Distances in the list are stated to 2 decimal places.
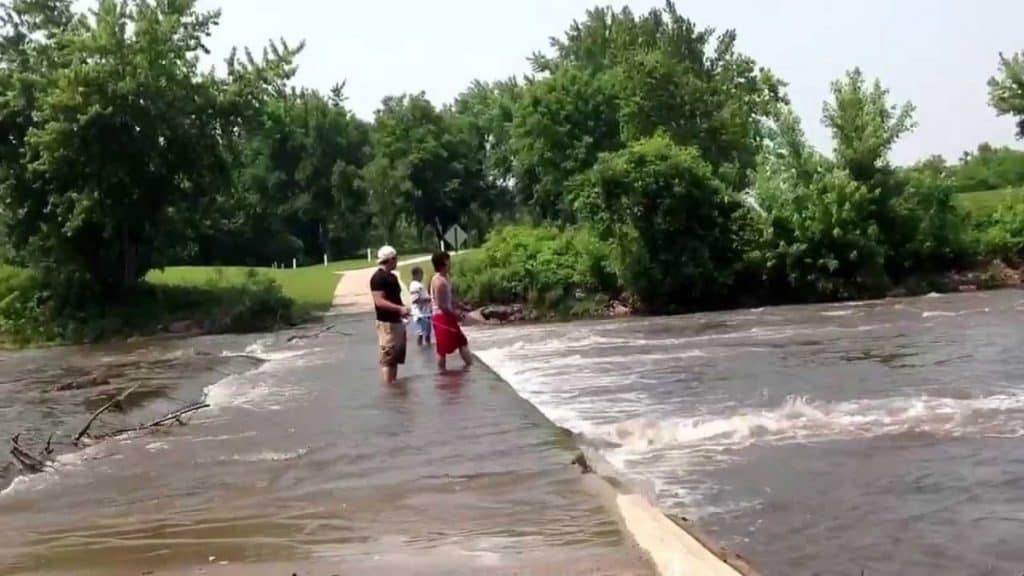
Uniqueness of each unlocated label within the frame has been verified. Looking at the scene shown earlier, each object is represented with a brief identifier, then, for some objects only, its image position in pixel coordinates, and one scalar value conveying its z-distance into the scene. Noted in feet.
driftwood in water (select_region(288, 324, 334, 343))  106.63
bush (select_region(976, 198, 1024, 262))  137.08
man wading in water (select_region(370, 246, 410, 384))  54.90
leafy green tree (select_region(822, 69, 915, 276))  132.87
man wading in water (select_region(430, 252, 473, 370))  57.31
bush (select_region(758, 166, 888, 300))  129.80
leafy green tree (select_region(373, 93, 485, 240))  278.46
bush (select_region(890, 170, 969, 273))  133.59
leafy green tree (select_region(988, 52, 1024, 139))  190.70
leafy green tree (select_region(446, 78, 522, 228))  278.46
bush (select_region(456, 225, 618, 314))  129.70
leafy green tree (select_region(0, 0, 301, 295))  125.08
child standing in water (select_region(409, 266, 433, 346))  77.97
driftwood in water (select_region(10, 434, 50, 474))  41.68
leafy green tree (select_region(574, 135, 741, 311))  128.16
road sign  168.76
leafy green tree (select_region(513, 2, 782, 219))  187.11
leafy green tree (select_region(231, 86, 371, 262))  304.50
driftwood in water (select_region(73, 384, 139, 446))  47.34
